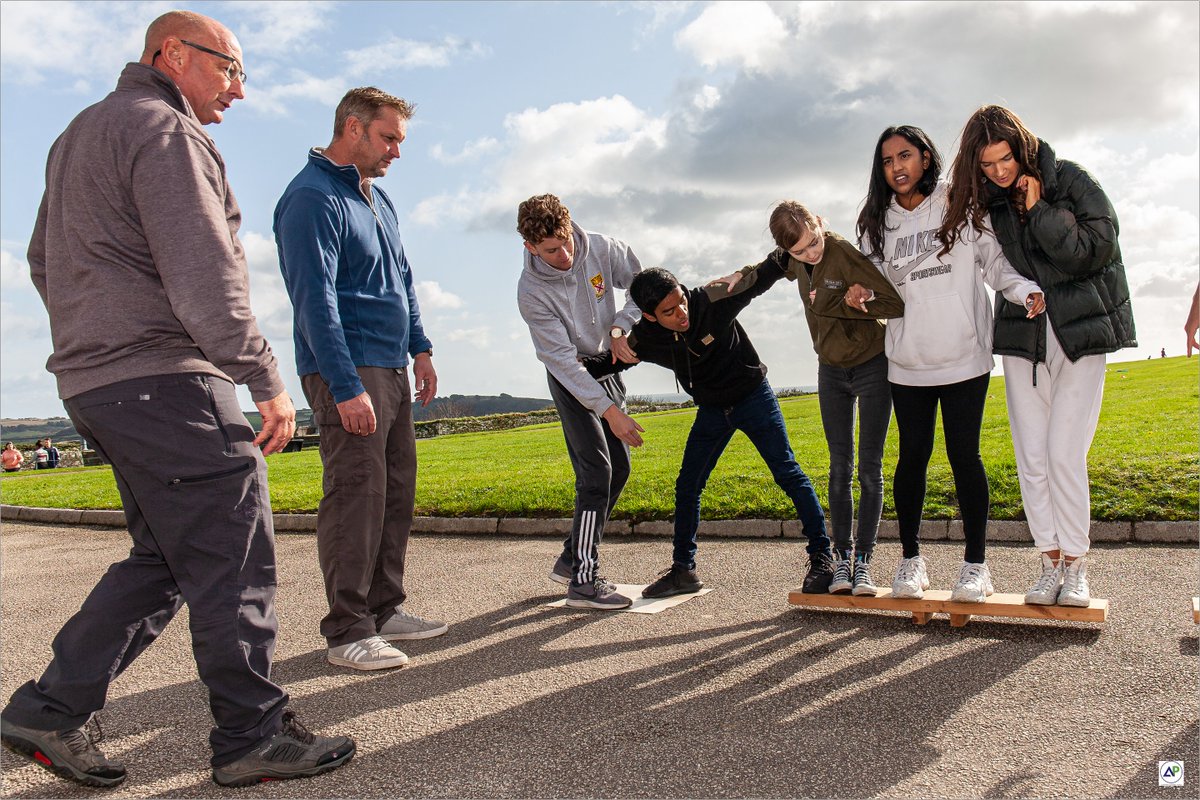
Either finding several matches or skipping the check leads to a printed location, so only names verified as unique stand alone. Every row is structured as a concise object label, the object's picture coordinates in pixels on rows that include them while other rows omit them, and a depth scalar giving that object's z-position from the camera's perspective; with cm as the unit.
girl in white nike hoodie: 434
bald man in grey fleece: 290
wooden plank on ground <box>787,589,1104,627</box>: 412
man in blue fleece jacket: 431
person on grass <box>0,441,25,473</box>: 4031
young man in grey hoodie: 527
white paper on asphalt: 516
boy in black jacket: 500
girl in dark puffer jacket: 405
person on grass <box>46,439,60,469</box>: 4448
